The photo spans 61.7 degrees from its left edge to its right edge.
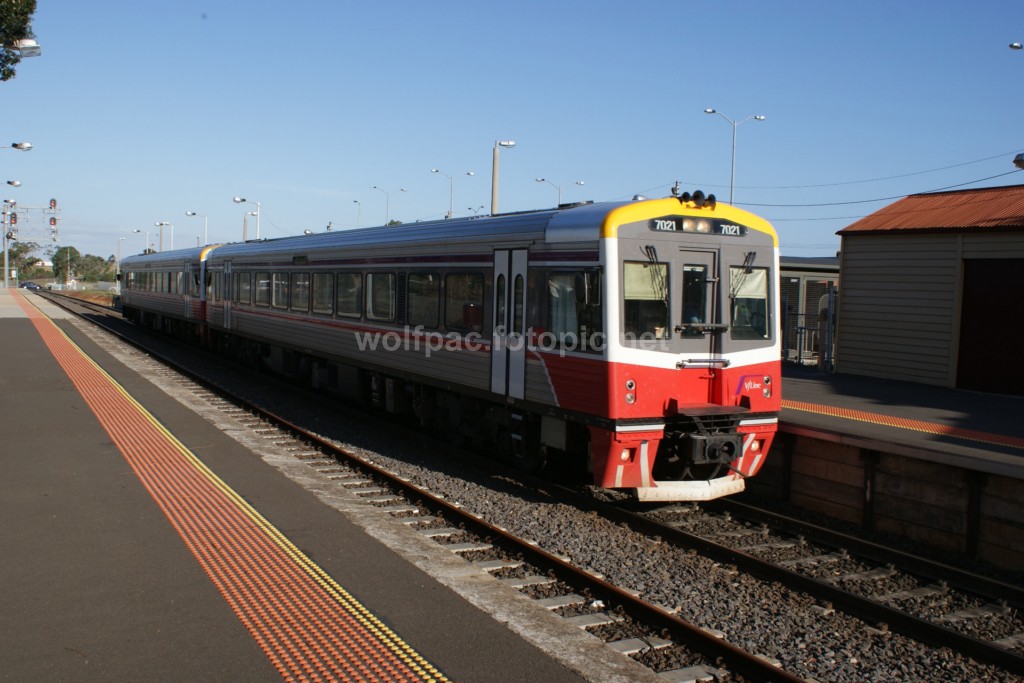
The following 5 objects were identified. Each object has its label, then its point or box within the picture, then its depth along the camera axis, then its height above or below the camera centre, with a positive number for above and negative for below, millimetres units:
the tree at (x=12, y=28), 15578 +4784
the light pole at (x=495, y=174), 22219 +3151
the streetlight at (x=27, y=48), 15805 +4408
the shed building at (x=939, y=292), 14359 +158
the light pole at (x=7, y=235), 70850 +4397
